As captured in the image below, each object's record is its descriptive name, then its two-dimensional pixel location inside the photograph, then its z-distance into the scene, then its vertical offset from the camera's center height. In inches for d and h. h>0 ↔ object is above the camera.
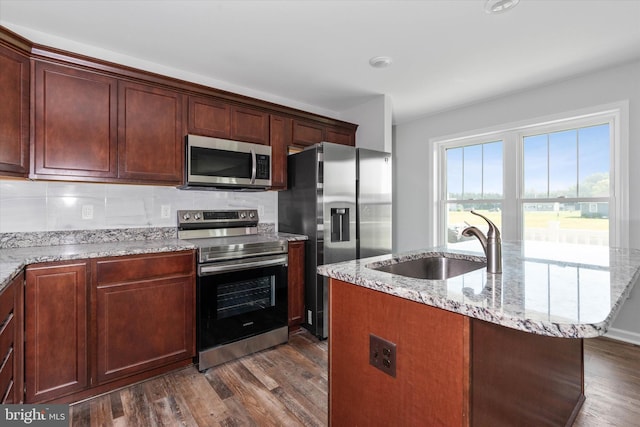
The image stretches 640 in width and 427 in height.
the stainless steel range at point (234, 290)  87.9 -23.6
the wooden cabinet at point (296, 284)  110.7 -25.7
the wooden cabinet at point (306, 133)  125.0 +33.8
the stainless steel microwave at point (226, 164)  98.3 +17.0
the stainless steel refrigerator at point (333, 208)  109.3 +2.1
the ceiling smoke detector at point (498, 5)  71.8 +49.5
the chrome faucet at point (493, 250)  47.3 -5.8
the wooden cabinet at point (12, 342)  53.1 -24.4
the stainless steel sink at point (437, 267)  62.7 -11.3
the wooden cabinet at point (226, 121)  101.8 +32.8
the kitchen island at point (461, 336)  33.3 -16.1
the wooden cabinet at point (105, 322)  68.1 -26.9
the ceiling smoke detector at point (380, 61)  99.7 +50.6
